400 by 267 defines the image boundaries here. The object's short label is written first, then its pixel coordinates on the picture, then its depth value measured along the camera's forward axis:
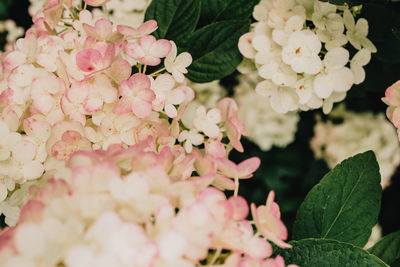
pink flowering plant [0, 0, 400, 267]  0.55
